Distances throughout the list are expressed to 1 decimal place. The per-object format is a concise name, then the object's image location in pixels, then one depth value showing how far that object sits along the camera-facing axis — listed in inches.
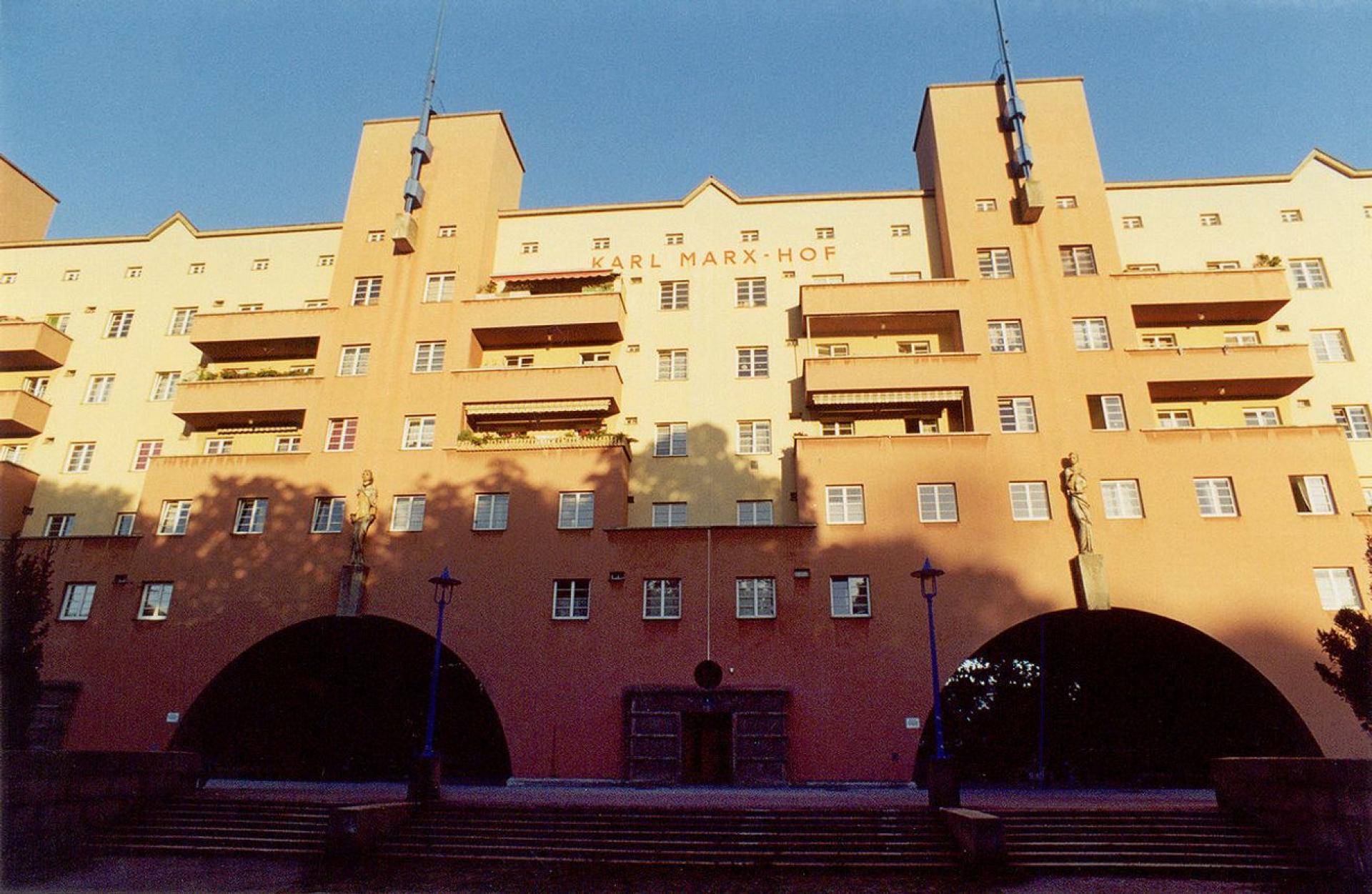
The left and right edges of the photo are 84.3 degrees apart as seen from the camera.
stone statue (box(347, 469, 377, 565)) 1230.3
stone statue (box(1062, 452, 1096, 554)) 1136.2
